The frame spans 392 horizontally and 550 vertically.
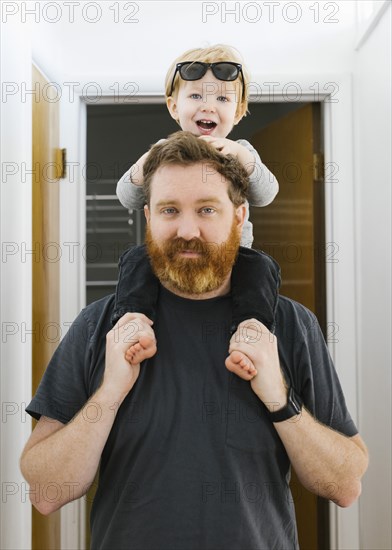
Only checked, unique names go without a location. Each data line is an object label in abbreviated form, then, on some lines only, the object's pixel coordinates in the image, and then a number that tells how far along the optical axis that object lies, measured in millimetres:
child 1180
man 1092
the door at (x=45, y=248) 1961
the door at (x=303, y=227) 2307
